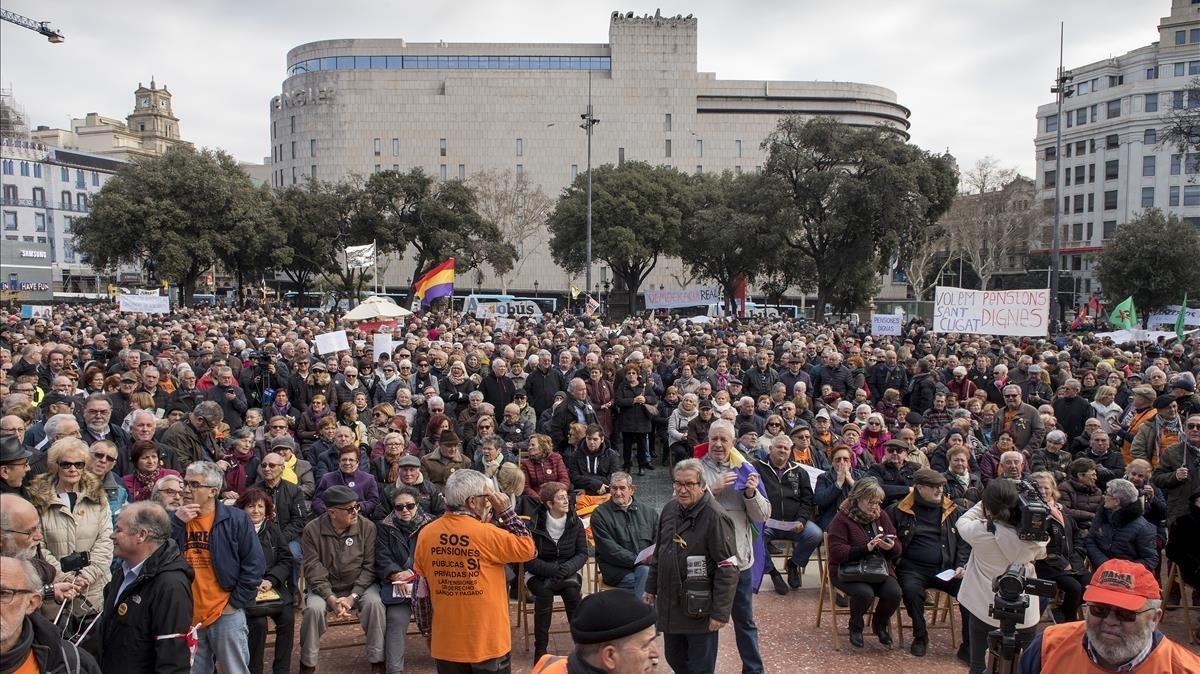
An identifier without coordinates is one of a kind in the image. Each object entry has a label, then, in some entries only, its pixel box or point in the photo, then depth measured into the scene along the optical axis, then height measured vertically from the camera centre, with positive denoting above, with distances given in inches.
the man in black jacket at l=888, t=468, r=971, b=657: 241.9 -77.8
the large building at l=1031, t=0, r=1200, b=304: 2603.3 +474.4
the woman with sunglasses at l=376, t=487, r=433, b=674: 217.6 -75.6
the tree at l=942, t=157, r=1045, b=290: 2253.9 +188.4
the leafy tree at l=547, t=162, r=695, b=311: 1727.4 +150.9
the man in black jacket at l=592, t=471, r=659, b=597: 235.9 -72.9
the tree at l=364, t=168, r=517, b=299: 1819.6 +153.5
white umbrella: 703.1 -20.8
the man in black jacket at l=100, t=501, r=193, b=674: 148.9 -58.8
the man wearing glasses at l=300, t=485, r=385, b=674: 215.5 -77.5
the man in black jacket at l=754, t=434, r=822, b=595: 289.4 -76.0
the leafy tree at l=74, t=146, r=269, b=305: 1430.9 +129.7
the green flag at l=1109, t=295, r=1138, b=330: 836.6 -30.7
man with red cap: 113.7 -49.1
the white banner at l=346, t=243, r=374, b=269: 920.9 +35.9
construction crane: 1769.2 +596.8
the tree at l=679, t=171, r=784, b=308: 1136.2 +75.3
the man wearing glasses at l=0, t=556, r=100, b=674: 111.8 -48.9
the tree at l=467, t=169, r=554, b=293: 2417.6 +248.4
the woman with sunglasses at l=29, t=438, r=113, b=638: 187.2 -54.7
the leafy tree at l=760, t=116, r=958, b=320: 1023.0 +123.2
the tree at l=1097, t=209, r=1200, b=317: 1428.4 +42.1
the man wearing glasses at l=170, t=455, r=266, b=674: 179.0 -59.9
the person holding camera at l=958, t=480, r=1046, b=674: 175.6 -59.5
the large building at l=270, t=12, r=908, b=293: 2910.9 +631.6
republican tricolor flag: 834.5 +4.2
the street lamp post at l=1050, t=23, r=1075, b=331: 1017.9 +153.5
